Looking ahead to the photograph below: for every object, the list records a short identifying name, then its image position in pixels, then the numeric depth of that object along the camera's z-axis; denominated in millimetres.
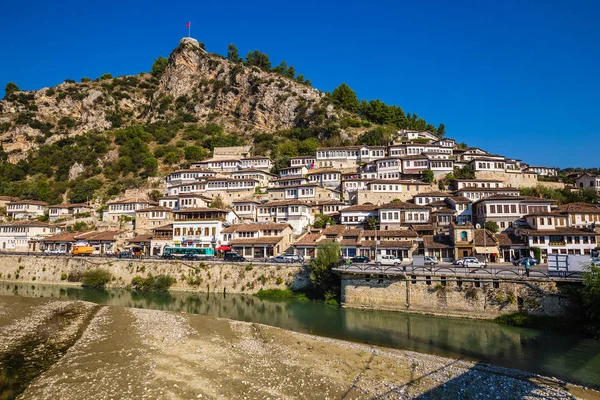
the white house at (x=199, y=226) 52625
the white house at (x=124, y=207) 67562
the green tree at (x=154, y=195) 75850
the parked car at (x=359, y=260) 39812
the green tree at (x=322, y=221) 54719
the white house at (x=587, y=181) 64562
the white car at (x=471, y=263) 34438
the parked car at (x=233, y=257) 43344
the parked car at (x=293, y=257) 41594
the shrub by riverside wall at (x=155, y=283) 42344
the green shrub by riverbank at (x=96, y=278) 44625
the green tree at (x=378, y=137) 90188
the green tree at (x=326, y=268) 36031
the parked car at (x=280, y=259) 41531
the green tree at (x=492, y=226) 46938
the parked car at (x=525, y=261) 37181
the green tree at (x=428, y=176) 63869
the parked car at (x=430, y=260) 36347
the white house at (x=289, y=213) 55500
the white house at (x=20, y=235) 60625
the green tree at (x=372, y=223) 50344
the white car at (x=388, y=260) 38297
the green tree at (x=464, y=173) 63506
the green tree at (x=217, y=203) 63969
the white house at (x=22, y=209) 72750
